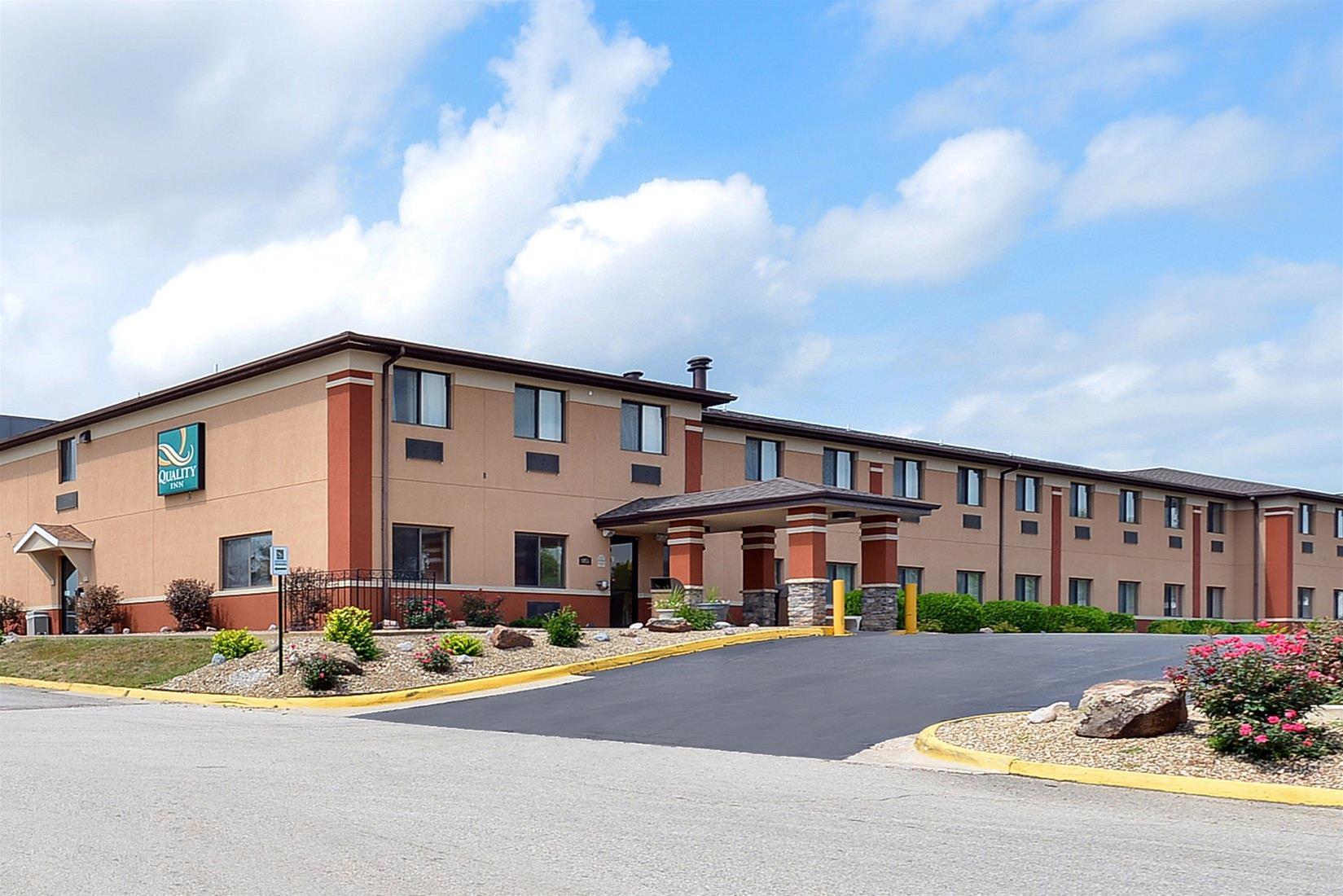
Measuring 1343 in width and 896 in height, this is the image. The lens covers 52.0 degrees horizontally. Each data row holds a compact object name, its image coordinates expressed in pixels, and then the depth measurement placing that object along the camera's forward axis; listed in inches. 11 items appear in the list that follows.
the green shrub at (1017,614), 1499.8
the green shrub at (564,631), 987.9
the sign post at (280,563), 864.9
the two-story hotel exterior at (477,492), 1163.9
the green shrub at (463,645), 929.5
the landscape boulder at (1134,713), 508.4
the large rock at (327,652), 863.7
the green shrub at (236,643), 949.8
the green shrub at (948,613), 1391.5
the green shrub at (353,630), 914.7
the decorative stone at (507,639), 960.3
